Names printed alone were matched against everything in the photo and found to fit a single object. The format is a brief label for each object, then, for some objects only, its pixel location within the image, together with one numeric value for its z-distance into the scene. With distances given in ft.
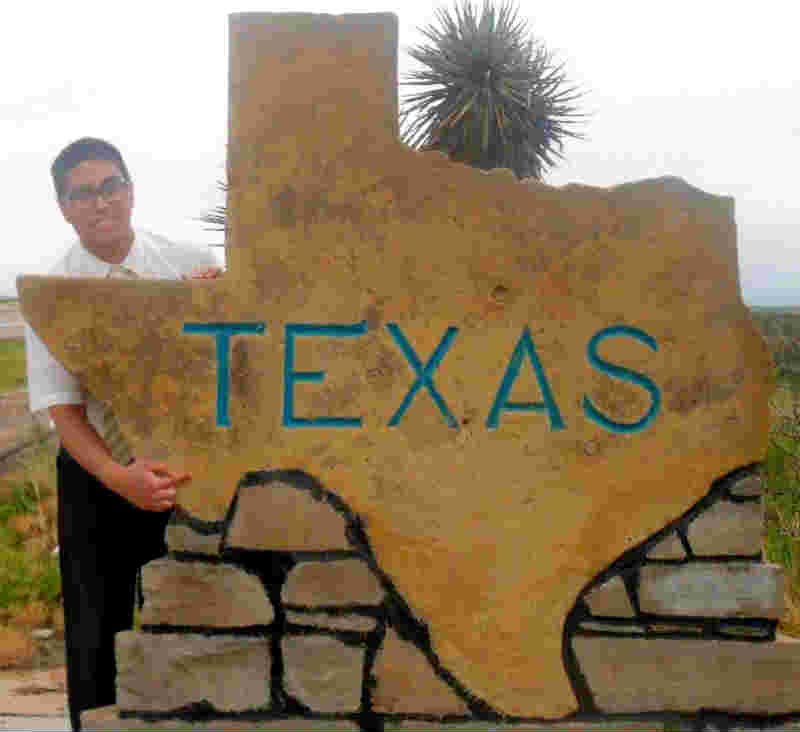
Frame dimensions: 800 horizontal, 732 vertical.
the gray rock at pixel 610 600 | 9.29
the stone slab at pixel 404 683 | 9.20
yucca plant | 33.45
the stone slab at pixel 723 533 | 9.30
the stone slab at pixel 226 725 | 9.21
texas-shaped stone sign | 9.23
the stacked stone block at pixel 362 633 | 9.20
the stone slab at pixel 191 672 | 9.24
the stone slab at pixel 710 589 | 9.28
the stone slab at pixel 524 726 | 9.20
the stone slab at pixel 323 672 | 9.20
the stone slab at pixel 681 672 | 9.26
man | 9.95
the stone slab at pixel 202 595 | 9.20
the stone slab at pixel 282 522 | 9.18
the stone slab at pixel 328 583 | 9.18
